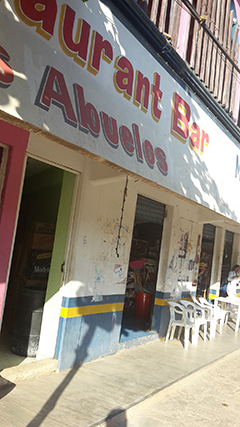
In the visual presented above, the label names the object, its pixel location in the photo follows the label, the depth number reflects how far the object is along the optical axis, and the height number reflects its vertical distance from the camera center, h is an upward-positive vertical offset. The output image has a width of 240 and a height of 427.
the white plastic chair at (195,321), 6.93 -1.22
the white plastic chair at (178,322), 6.68 -1.27
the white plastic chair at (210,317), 7.72 -1.26
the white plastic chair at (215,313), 7.86 -1.17
